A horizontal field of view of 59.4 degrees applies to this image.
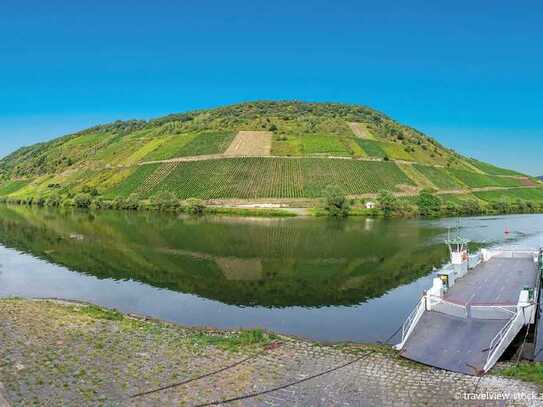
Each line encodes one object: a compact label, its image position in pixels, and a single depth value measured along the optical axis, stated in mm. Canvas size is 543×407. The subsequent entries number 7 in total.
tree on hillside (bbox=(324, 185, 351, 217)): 112562
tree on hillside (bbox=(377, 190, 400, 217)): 115250
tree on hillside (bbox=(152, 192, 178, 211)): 125188
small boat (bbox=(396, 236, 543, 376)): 20547
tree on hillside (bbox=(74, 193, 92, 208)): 141500
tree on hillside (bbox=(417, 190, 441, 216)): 118412
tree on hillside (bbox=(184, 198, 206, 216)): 119975
